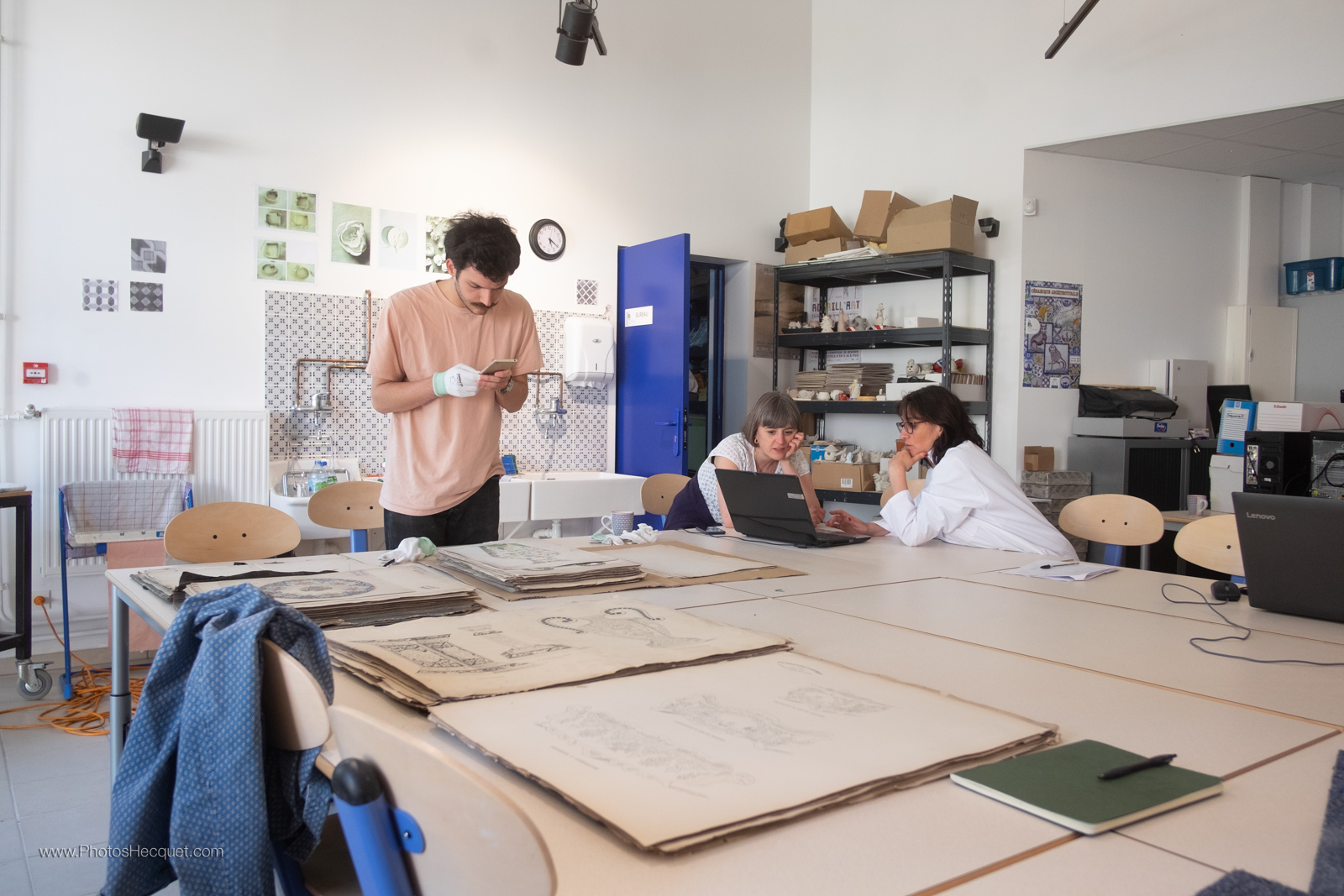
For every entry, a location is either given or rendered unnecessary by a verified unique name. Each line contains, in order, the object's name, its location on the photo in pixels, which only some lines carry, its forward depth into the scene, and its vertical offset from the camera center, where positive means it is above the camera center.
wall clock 5.16 +0.99
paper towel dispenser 5.20 +0.36
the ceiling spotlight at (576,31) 4.20 +1.83
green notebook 0.81 -0.36
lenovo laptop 1.63 -0.26
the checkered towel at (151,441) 3.98 -0.17
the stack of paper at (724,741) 0.80 -0.35
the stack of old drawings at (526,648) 1.13 -0.35
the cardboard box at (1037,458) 5.20 -0.25
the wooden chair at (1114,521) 2.86 -0.35
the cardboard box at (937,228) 4.98 +1.07
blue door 5.05 +0.32
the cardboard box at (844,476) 5.40 -0.39
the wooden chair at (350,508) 2.97 -0.34
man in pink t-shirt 2.58 +0.05
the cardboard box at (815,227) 5.67 +1.21
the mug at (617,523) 2.79 -0.36
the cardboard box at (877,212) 5.44 +1.24
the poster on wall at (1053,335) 5.25 +0.48
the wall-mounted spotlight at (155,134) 3.89 +1.20
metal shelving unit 5.14 +0.51
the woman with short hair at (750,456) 3.15 -0.16
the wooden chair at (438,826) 0.58 -0.29
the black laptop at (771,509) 2.57 -0.29
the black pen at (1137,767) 0.88 -0.36
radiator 3.87 -0.26
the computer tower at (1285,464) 4.41 -0.22
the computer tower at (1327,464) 4.20 -0.21
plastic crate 6.07 +0.98
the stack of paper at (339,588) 1.54 -0.35
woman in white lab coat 2.71 -0.30
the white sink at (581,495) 4.64 -0.46
